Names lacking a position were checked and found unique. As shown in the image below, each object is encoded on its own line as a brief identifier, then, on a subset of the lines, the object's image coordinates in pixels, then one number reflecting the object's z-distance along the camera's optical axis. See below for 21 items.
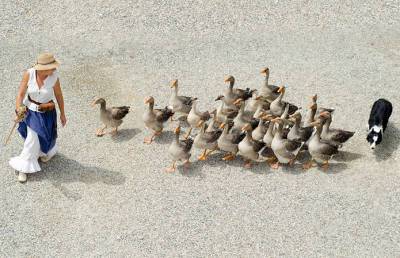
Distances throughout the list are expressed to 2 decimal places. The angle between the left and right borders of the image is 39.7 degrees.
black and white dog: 11.22
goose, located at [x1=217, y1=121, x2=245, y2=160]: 11.24
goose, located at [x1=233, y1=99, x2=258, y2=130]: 11.63
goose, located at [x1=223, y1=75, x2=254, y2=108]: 12.26
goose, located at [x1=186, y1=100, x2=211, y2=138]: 11.89
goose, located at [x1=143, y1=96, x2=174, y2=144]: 11.84
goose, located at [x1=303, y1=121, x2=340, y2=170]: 10.95
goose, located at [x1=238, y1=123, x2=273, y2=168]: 11.01
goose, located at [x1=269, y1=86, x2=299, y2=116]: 11.98
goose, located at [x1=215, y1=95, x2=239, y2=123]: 11.99
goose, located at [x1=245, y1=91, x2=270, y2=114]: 12.22
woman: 10.02
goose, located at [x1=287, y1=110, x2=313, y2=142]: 11.24
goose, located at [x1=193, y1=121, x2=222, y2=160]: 11.34
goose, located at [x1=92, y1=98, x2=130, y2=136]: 11.84
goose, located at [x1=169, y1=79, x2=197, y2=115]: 12.37
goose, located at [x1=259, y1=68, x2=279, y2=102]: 12.59
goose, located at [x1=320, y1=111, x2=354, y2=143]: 11.30
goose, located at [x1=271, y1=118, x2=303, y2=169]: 10.92
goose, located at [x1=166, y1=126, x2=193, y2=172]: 11.04
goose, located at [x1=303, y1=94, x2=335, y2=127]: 11.60
